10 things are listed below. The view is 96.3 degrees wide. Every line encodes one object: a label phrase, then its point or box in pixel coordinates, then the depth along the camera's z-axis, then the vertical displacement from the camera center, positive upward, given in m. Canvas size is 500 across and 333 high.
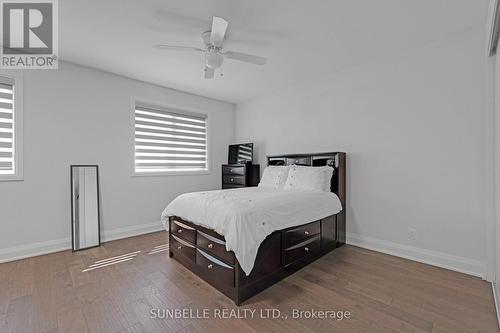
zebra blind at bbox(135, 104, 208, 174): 4.05 +0.51
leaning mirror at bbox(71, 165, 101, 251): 3.21 -0.60
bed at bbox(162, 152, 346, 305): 1.96 -0.71
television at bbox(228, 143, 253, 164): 4.74 +0.27
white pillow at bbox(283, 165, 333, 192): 3.18 -0.20
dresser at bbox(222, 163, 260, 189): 4.50 -0.19
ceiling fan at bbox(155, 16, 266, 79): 2.28 +1.21
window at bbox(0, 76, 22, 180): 2.82 +0.49
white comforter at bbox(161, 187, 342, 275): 1.92 -0.48
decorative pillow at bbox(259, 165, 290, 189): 3.61 -0.18
